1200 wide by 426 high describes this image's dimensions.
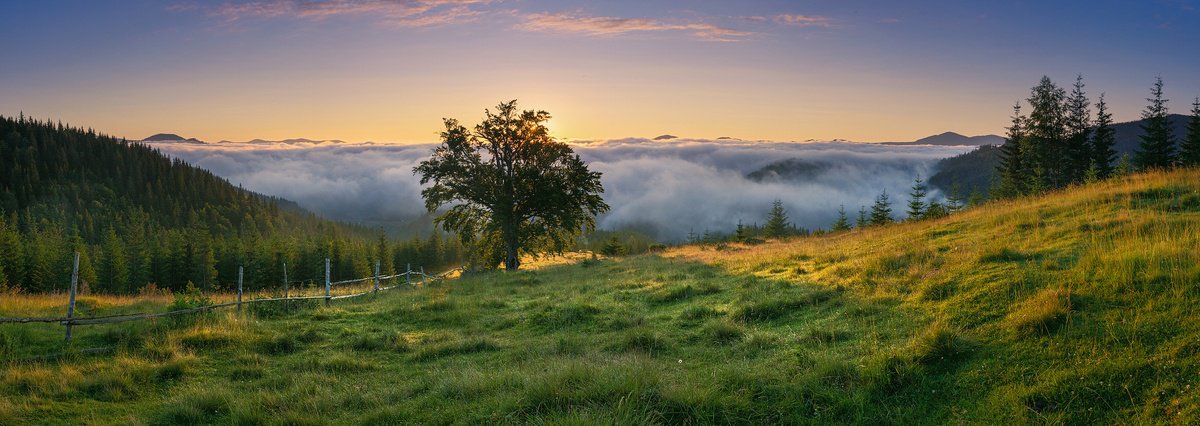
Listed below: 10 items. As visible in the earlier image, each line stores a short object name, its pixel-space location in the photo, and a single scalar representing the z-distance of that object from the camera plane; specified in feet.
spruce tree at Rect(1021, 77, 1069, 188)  190.80
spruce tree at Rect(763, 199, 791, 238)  234.09
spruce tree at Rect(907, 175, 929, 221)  166.79
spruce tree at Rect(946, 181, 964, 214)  166.92
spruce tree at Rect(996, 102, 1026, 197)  212.64
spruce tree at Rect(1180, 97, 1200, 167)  166.31
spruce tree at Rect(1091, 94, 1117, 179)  206.69
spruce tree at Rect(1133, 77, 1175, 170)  181.53
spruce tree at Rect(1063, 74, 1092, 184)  199.72
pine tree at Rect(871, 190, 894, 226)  179.42
